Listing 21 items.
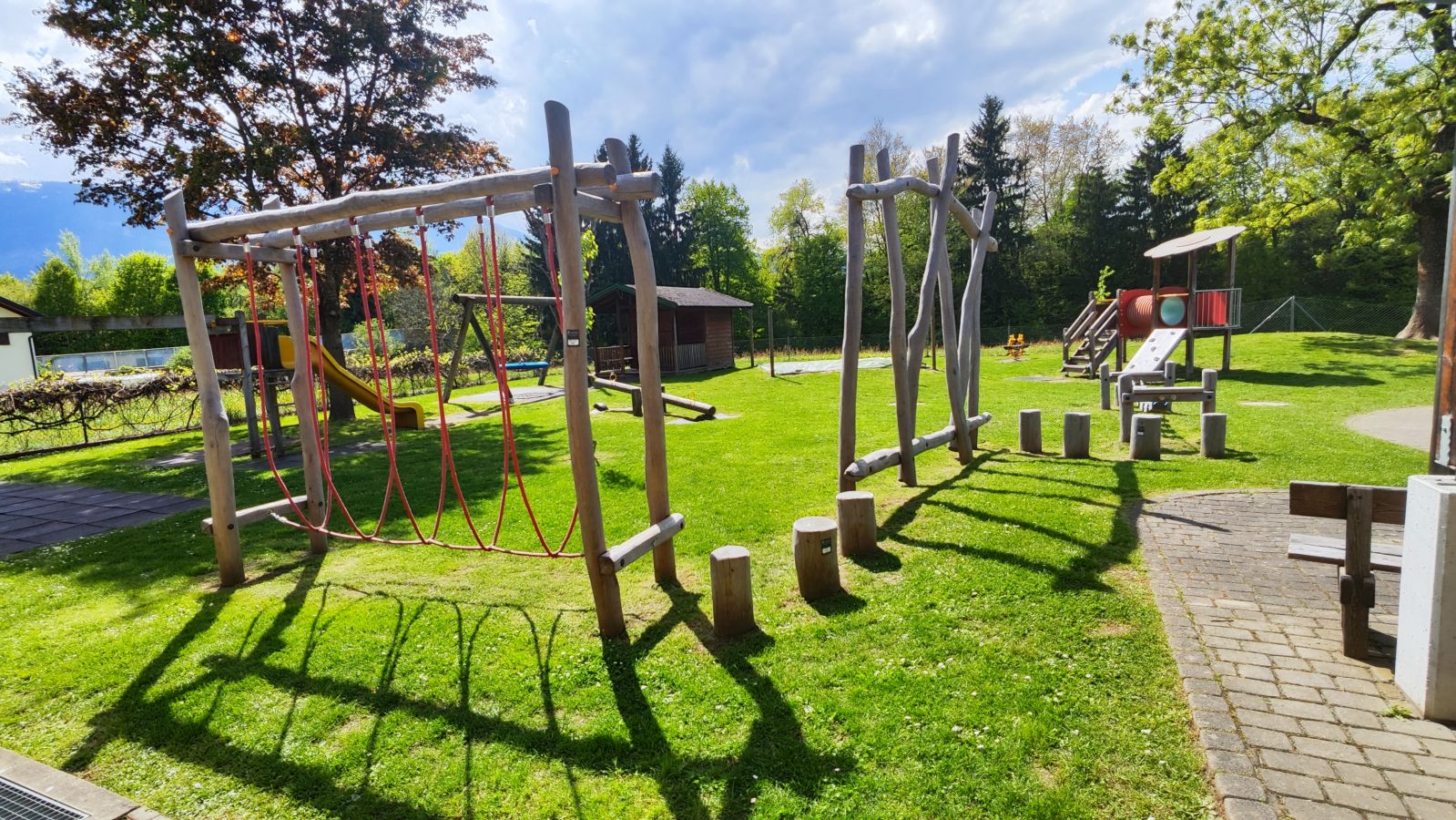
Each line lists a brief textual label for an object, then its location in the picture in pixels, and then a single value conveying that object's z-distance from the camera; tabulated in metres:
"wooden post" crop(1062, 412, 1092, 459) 7.70
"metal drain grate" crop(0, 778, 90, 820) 2.56
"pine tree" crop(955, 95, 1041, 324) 38.81
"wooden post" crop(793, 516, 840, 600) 4.20
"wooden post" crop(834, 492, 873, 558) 4.94
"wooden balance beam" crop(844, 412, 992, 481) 5.83
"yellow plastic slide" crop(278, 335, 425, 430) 9.22
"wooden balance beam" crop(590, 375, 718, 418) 11.76
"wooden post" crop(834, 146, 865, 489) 5.86
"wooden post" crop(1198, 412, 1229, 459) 7.37
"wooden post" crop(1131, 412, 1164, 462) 7.47
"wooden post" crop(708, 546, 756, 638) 3.75
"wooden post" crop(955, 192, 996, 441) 8.03
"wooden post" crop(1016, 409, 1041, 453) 8.13
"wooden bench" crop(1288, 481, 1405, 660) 3.07
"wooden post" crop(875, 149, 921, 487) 6.20
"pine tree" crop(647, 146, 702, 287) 45.53
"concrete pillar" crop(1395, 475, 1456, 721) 2.64
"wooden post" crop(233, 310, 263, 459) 8.93
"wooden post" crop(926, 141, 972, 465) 6.93
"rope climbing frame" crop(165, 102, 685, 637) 3.48
